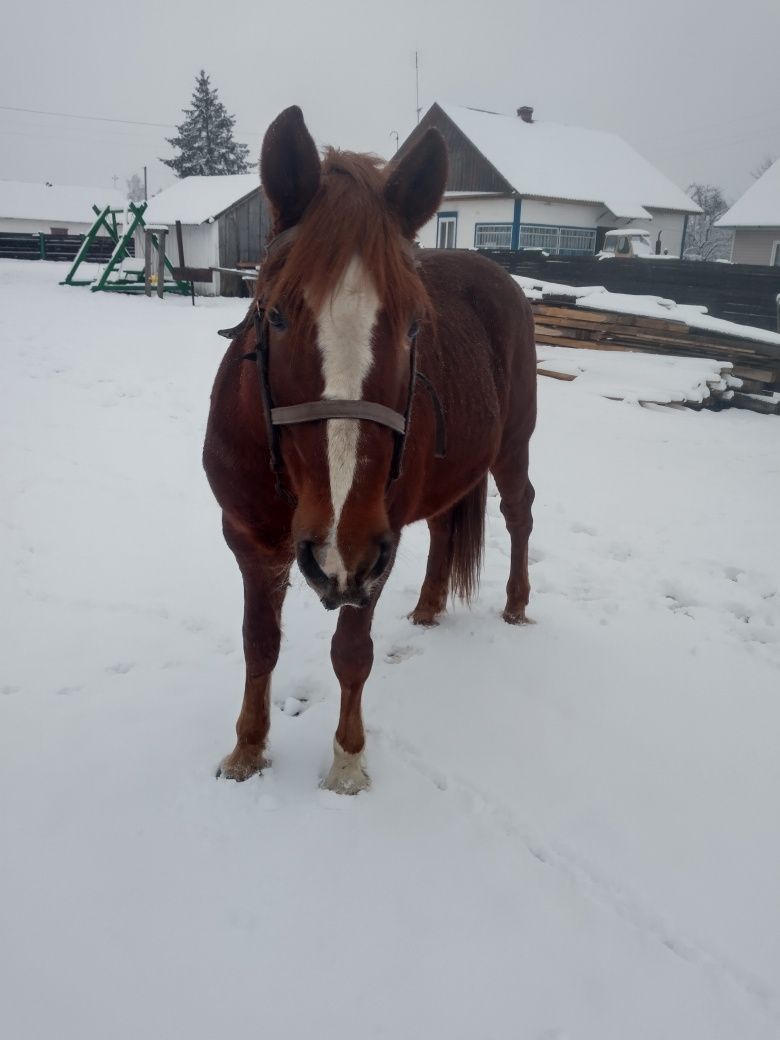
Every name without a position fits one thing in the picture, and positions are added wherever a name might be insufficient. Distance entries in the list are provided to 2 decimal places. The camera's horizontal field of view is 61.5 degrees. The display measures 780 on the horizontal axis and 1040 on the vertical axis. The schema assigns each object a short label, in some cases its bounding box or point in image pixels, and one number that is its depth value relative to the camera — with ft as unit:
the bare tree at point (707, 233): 185.69
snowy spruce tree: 124.06
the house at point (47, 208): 161.58
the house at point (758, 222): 81.97
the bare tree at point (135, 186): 339.57
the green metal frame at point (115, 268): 58.65
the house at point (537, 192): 82.84
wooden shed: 70.54
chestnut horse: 5.31
